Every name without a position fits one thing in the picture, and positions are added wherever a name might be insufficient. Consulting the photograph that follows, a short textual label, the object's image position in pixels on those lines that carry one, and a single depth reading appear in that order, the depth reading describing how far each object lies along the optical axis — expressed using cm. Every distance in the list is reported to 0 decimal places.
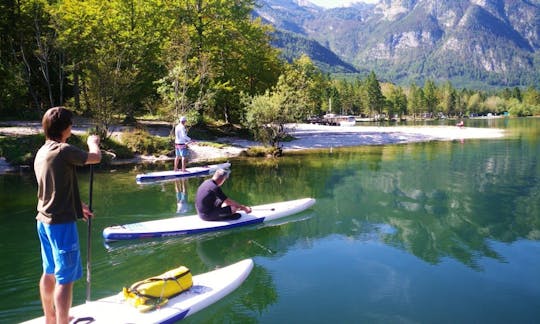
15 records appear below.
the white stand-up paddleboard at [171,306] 638
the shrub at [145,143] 2864
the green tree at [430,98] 14650
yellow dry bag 677
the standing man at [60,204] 518
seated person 1152
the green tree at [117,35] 3359
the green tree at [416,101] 14388
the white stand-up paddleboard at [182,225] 1100
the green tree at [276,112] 3212
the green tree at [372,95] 12800
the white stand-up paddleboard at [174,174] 1962
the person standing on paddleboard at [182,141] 2048
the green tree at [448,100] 15689
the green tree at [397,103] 13525
